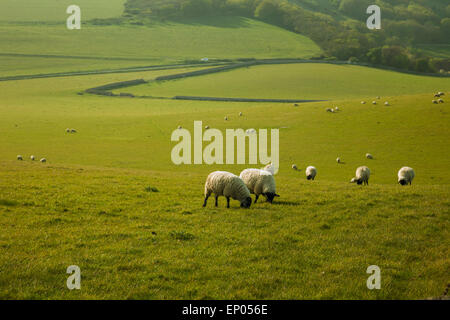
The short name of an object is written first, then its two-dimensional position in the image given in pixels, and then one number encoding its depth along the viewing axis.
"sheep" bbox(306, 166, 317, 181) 28.14
